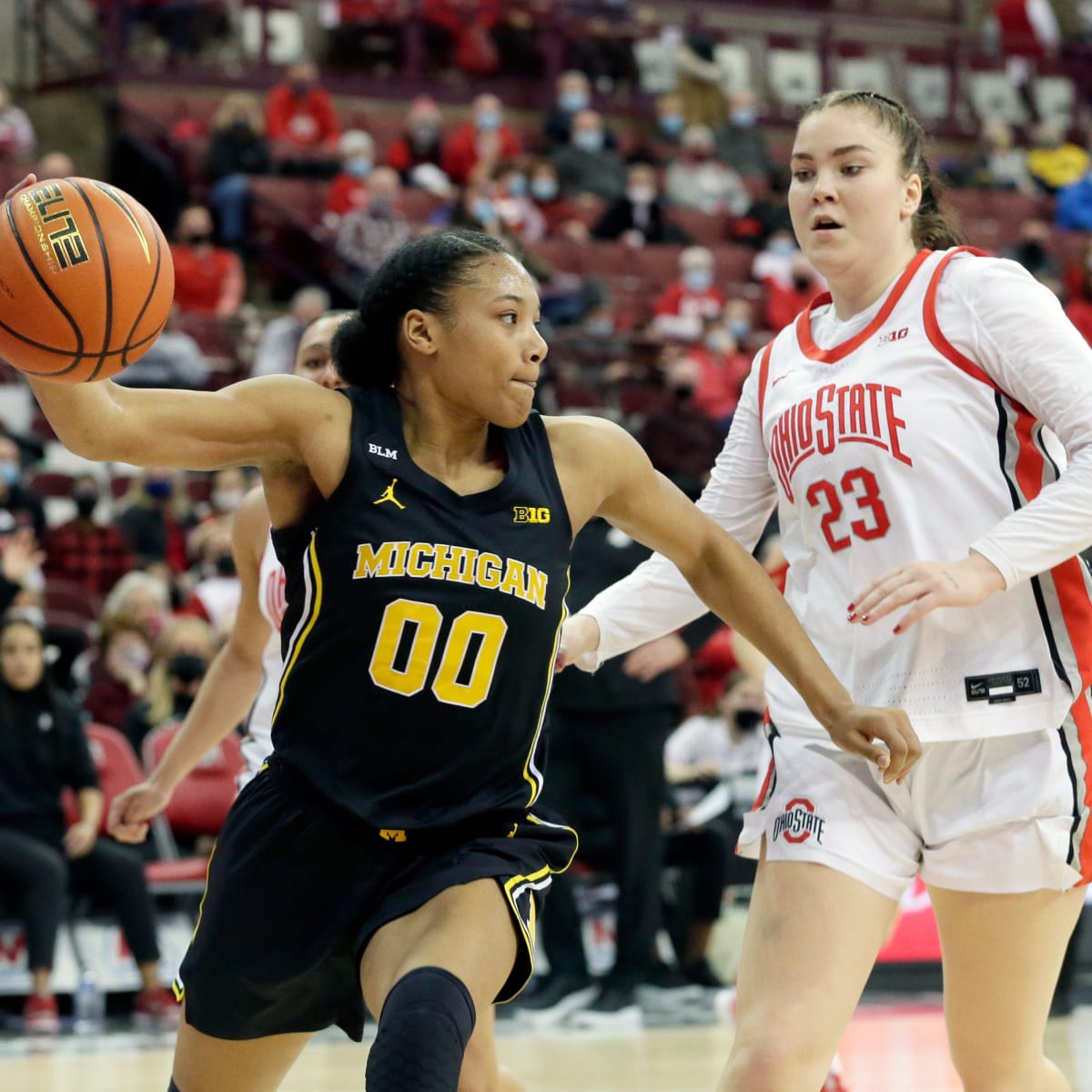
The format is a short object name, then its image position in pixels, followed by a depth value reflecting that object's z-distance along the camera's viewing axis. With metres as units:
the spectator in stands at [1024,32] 21.33
